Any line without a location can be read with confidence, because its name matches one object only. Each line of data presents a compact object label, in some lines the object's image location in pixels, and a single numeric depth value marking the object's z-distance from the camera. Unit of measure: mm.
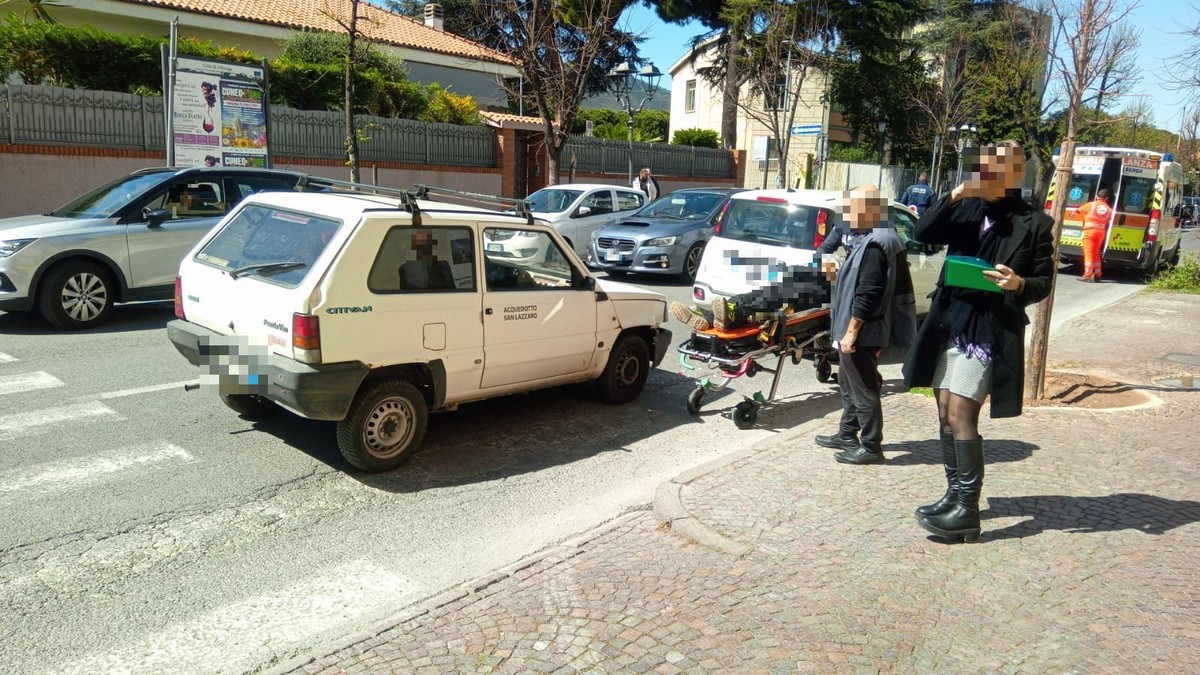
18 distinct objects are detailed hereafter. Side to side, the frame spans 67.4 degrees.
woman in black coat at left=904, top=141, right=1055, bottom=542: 4379
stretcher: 7008
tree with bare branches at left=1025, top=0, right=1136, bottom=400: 7402
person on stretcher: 7117
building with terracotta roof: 24812
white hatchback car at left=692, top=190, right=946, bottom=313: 9359
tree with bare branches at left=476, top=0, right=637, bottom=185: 22406
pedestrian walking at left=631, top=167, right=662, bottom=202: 22203
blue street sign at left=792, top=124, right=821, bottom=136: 25948
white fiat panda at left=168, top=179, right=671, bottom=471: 5324
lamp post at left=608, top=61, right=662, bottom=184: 23661
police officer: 23642
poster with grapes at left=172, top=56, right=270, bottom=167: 15445
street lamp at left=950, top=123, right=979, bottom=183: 39075
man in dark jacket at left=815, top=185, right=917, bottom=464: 5828
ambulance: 18828
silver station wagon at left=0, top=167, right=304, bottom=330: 9273
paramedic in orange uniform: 18922
